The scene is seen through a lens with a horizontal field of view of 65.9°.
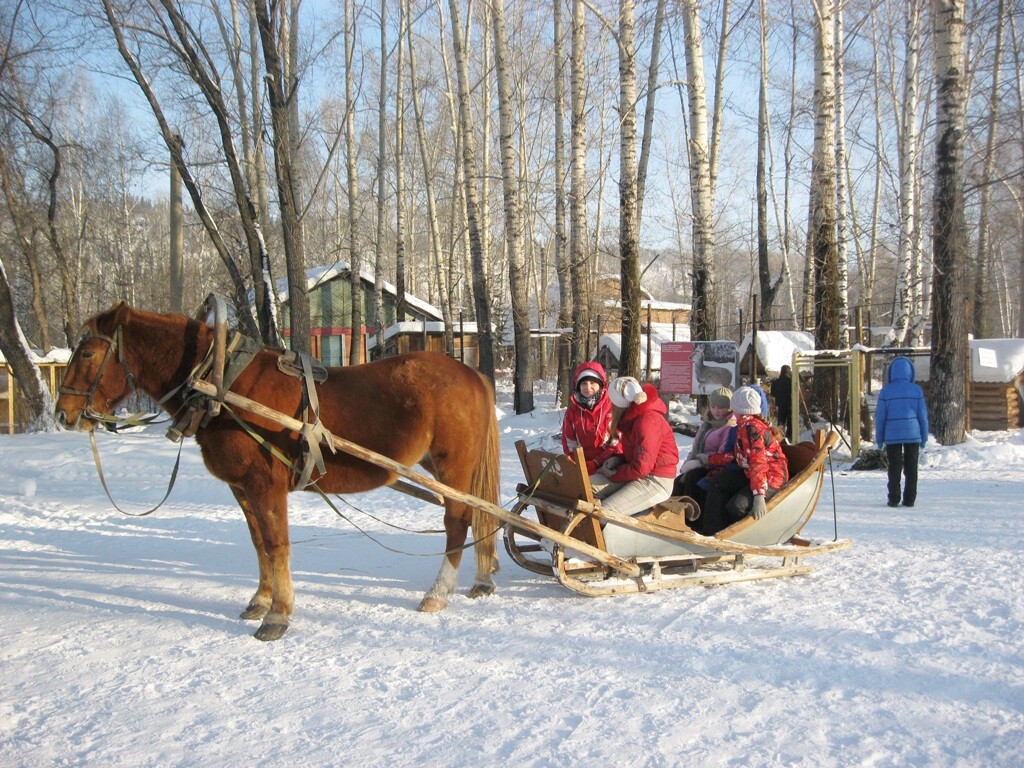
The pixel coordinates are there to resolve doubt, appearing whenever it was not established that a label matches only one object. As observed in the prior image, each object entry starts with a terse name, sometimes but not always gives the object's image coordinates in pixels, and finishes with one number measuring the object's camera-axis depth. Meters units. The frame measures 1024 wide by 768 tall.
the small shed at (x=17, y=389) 18.19
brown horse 4.82
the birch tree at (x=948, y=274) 11.06
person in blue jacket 8.20
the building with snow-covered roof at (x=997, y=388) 16.81
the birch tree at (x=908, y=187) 16.89
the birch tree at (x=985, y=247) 19.17
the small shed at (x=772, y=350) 14.77
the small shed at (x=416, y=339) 26.02
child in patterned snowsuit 5.35
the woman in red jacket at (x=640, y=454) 5.23
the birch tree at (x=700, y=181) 12.57
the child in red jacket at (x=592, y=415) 5.57
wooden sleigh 5.04
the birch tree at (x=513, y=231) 15.34
